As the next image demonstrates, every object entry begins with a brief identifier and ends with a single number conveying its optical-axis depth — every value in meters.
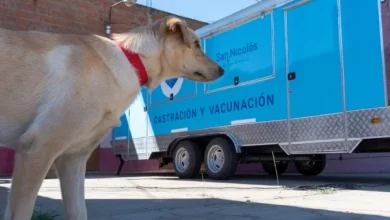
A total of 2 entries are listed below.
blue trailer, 6.30
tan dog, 2.44
